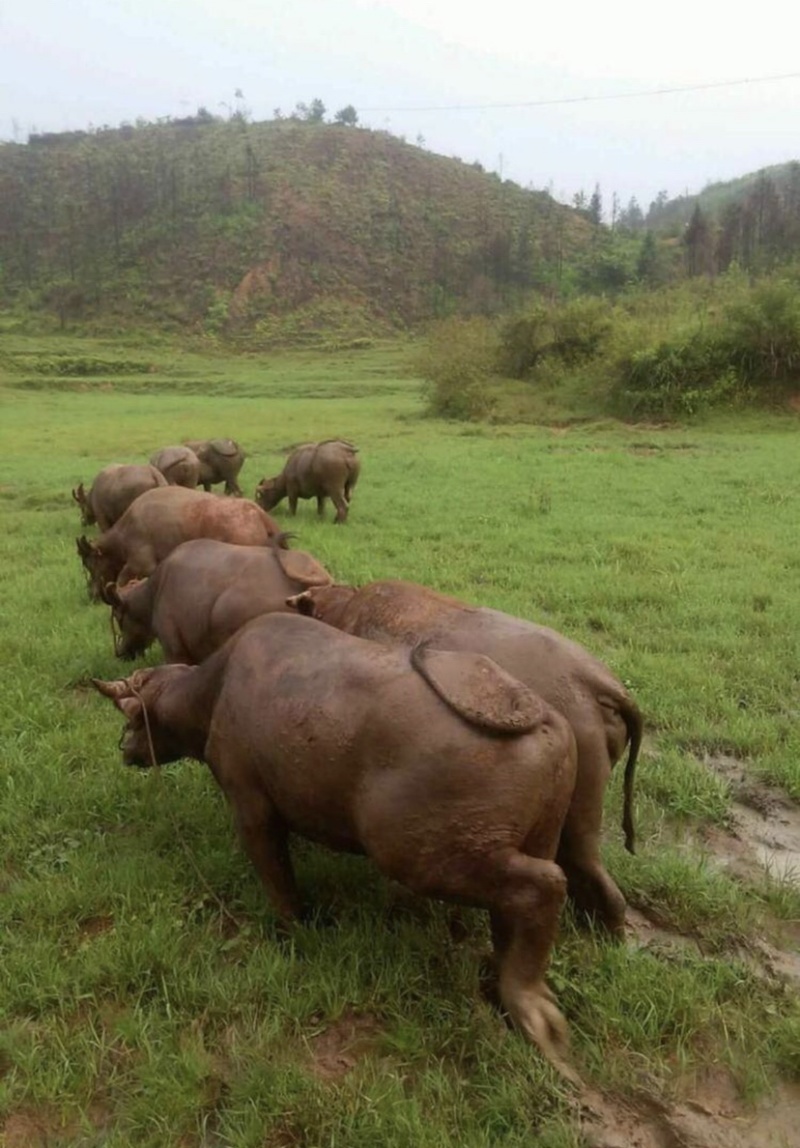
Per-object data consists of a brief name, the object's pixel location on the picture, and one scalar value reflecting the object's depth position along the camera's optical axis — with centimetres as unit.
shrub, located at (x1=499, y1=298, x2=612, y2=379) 2894
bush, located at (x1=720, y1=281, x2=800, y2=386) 2412
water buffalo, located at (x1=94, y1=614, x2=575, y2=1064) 285
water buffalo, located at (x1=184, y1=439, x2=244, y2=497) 1321
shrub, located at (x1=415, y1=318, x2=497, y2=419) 2667
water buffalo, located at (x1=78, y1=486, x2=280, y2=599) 735
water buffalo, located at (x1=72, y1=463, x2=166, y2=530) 968
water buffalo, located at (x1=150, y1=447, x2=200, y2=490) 1168
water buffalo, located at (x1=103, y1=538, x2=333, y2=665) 524
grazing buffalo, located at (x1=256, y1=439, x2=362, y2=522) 1177
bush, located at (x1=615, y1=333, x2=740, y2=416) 2411
